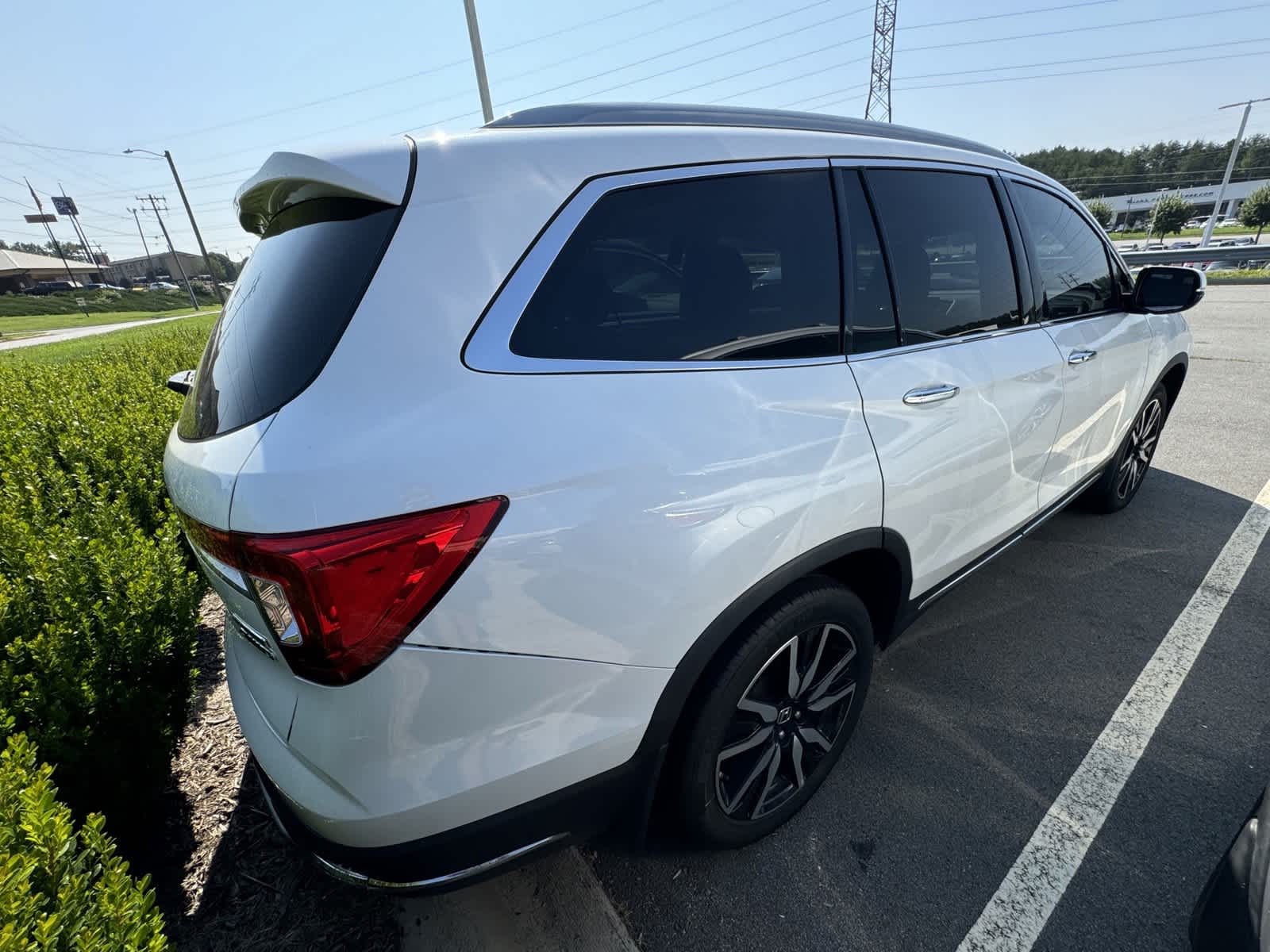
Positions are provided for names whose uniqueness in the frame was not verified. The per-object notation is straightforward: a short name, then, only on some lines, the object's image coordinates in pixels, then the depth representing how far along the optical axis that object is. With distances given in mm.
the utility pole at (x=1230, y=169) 35850
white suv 1113
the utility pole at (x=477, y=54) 10352
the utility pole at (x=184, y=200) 37156
